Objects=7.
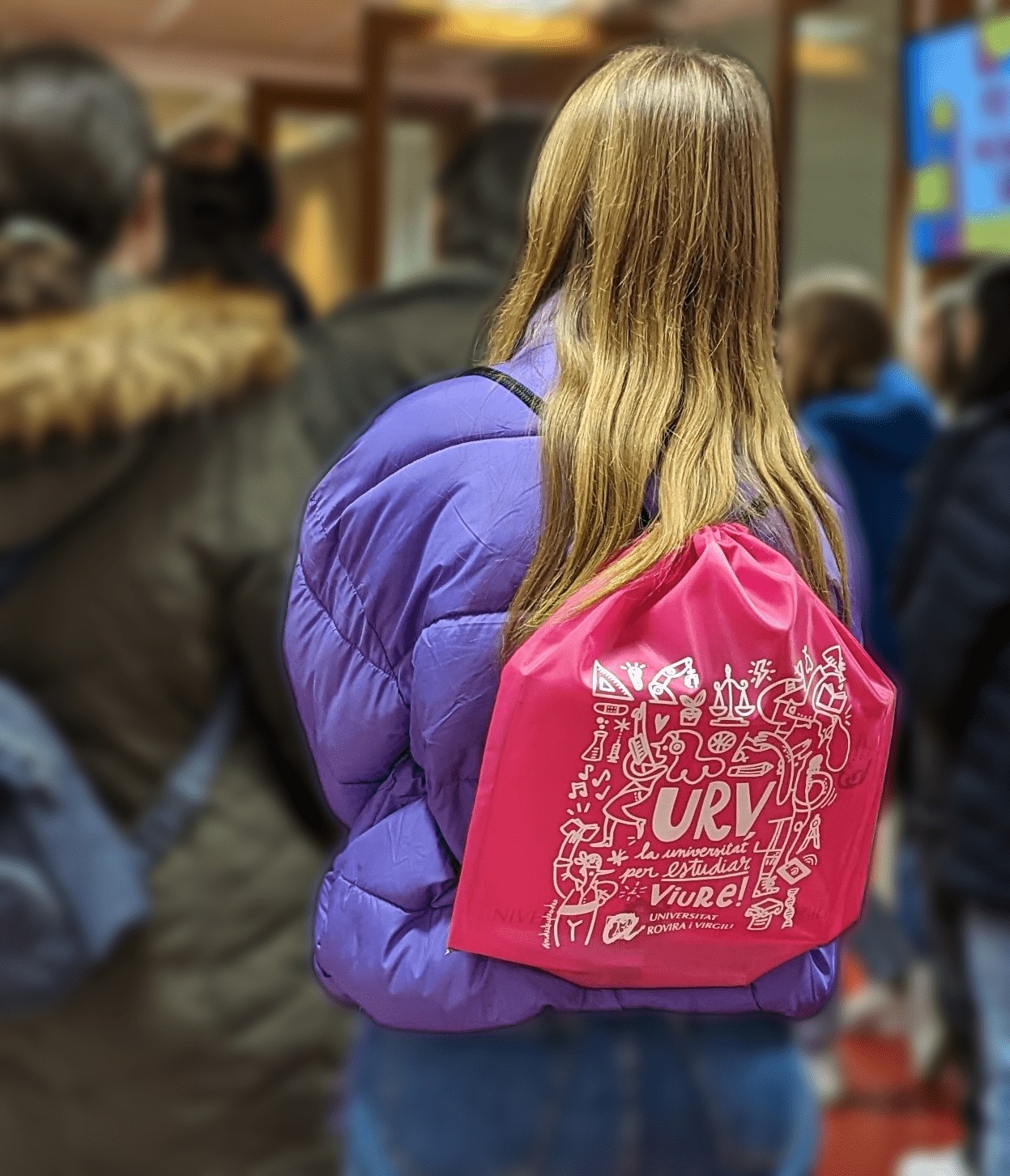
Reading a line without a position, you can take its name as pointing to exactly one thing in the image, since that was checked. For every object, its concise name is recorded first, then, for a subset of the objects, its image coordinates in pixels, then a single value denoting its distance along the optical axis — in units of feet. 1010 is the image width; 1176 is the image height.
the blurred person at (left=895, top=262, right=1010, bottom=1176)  6.95
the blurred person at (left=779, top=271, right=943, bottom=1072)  8.93
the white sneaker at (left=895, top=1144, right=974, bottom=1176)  9.08
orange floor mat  9.62
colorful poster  9.73
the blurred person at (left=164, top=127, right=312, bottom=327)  7.04
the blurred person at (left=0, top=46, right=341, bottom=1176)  4.73
